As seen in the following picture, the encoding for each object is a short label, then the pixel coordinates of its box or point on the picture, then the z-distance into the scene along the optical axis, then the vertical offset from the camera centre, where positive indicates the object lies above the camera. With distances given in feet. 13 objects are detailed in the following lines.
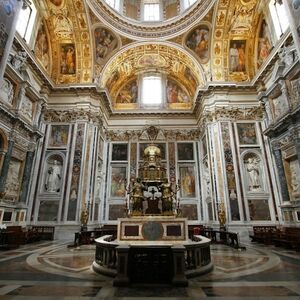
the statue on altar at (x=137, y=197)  37.73 +3.85
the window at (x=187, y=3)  62.96 +59.08
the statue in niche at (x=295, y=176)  41.37 +8.11
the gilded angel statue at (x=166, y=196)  37.83 +4.06
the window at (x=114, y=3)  63.31 +59.45
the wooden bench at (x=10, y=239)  32.50 -2.53
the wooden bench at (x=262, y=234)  37.93 -2.29
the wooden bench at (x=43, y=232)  43.76 -1.99
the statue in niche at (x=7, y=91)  39.22 +22.39
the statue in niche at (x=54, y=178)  51.62 +9.64
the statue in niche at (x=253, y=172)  51.08 +10.88
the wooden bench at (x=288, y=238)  31.42 -2.44
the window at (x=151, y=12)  67.05 +60.28
